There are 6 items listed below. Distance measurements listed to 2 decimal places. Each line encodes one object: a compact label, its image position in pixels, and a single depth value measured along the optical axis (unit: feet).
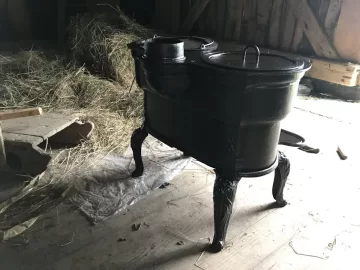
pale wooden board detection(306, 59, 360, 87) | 11.58
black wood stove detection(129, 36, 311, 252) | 4.62
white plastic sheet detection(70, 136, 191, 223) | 6.40
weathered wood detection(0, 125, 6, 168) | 6.72
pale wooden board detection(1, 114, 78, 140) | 7.23
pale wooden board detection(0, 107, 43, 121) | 7.87
